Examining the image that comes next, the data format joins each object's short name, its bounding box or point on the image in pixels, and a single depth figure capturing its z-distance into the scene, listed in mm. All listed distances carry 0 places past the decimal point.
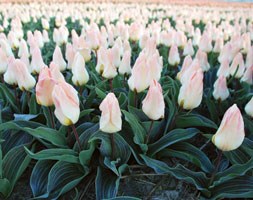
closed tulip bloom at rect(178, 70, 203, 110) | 472
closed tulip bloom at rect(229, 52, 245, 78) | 655
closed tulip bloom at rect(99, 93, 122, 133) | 407
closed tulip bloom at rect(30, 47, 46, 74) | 634
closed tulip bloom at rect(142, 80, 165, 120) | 440
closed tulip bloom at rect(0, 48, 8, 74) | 650
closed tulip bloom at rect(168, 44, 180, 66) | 749
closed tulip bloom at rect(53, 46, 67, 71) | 664
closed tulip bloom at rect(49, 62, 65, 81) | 520
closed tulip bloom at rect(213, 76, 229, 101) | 571
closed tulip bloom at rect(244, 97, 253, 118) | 512
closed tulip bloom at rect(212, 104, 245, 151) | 388
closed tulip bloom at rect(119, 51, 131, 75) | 647
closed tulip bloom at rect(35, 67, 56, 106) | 458
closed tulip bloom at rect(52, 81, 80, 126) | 416
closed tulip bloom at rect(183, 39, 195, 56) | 832
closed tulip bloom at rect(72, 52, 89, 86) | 565
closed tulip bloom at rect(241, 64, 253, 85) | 636
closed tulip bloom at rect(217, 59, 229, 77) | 648
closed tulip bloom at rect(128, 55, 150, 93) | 501
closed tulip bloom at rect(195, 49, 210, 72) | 714
